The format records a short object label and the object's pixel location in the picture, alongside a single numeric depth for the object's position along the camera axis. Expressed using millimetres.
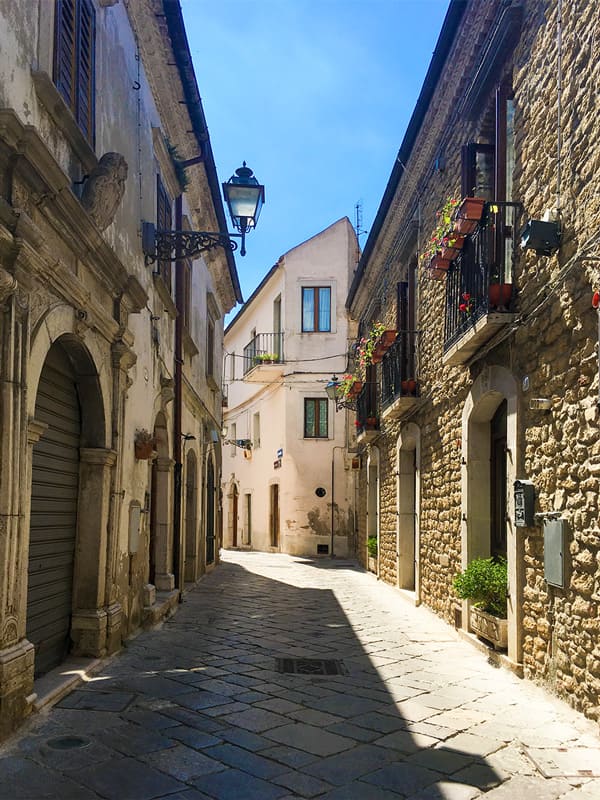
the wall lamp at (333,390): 20156
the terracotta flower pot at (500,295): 6477
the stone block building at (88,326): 4434
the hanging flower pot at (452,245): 7520
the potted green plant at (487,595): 6502
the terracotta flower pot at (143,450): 7797
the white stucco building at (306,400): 23484
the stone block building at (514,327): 5023
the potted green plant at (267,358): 24180
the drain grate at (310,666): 6434
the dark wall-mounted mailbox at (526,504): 5871
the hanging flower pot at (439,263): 7992
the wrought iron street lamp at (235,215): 7973
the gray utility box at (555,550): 5145
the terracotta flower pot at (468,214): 6937
